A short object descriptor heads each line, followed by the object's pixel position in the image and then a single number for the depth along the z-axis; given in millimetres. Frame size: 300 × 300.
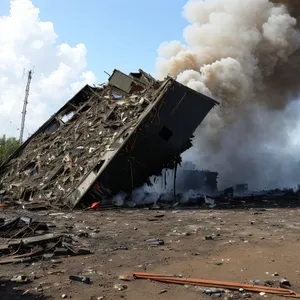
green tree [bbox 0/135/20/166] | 24266
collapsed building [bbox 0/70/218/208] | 11617
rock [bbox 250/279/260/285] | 4080
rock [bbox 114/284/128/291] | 3962
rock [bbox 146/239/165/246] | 6232
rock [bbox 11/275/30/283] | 4157
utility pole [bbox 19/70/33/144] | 29109
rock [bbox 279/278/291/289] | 3938
